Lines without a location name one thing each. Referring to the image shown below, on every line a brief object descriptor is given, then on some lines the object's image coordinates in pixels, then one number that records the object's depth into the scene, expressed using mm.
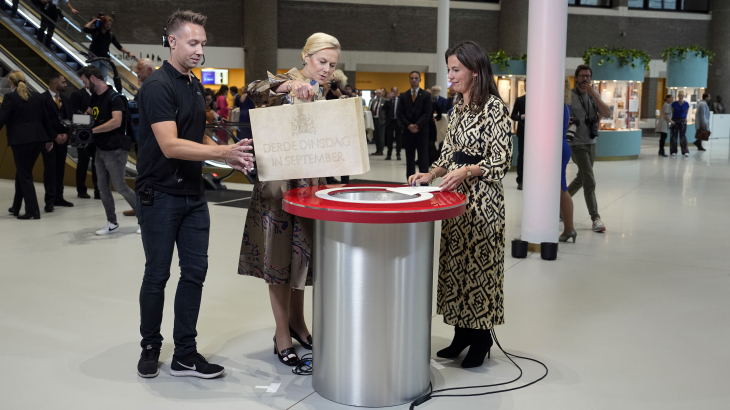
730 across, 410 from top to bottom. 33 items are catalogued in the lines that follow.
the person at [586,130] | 6297
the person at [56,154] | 7488
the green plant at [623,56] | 14219
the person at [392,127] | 14625
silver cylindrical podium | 2633
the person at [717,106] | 23031
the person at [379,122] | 15570
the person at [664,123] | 15797
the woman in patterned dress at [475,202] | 3051
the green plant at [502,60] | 13648
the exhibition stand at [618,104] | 14367
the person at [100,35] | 11477
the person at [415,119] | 9969
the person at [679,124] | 15453
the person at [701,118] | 16812
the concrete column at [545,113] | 5340
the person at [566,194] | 5934
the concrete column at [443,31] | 12953
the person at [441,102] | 11820
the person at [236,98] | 15017
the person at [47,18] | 11453
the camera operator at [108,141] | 6113
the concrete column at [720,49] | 24031
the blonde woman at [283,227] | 2998
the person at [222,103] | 15523
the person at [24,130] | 7035
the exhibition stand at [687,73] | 17484
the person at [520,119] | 9305
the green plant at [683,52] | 17278
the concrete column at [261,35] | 21281
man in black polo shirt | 2736
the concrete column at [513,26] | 23266
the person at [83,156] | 7762
